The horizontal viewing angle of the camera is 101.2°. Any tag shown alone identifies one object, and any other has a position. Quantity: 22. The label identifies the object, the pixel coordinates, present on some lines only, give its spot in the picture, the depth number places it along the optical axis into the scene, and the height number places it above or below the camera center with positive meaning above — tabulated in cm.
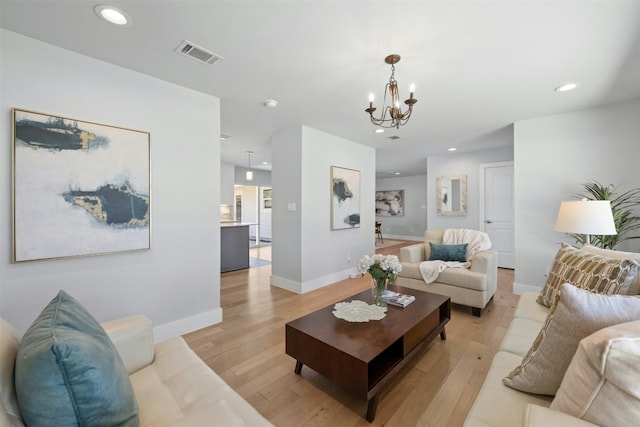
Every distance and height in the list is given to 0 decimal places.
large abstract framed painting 181 +18
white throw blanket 325 -45
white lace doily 192 -77
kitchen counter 500 -68
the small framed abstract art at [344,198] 429 +24
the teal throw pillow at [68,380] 67 -46
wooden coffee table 150 -84
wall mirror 584 +40
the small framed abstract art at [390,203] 988 +37
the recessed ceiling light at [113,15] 158 +123
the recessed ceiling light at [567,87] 256 +125
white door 521 +11
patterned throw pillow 138 -36
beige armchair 292 -82
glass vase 215 -66
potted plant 290 +2
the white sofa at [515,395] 77 -75
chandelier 206 +95
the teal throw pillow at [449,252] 345 -54
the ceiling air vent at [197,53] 195 +123
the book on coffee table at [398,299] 218 -74
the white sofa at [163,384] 82 -78
